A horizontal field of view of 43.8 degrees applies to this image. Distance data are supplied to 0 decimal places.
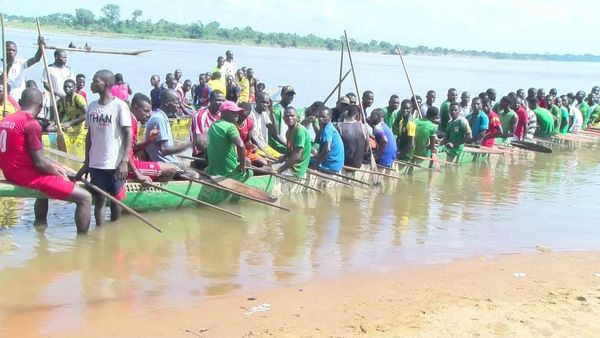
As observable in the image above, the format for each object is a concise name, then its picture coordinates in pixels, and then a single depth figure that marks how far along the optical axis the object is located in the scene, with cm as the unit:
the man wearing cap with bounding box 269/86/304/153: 1161
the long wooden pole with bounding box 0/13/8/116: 946
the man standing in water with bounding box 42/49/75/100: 1238
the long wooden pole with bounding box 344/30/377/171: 1094
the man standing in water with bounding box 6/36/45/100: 1035
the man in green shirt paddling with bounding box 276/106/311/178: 962
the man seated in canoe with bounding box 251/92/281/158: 1058
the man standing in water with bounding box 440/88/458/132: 1452
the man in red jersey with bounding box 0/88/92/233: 666
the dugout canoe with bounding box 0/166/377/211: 724
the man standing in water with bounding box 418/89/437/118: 1493
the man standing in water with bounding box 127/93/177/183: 780
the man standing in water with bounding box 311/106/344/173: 1012
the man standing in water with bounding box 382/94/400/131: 1266
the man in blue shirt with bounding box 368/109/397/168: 1136
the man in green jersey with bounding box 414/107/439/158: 1256
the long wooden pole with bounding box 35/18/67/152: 949
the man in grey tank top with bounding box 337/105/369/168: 1082
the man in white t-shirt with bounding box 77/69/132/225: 716
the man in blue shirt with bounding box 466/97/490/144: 1407
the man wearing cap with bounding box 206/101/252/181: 882
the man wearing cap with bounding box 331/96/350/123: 1141
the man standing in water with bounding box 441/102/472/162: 1332
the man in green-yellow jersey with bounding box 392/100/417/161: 1209
